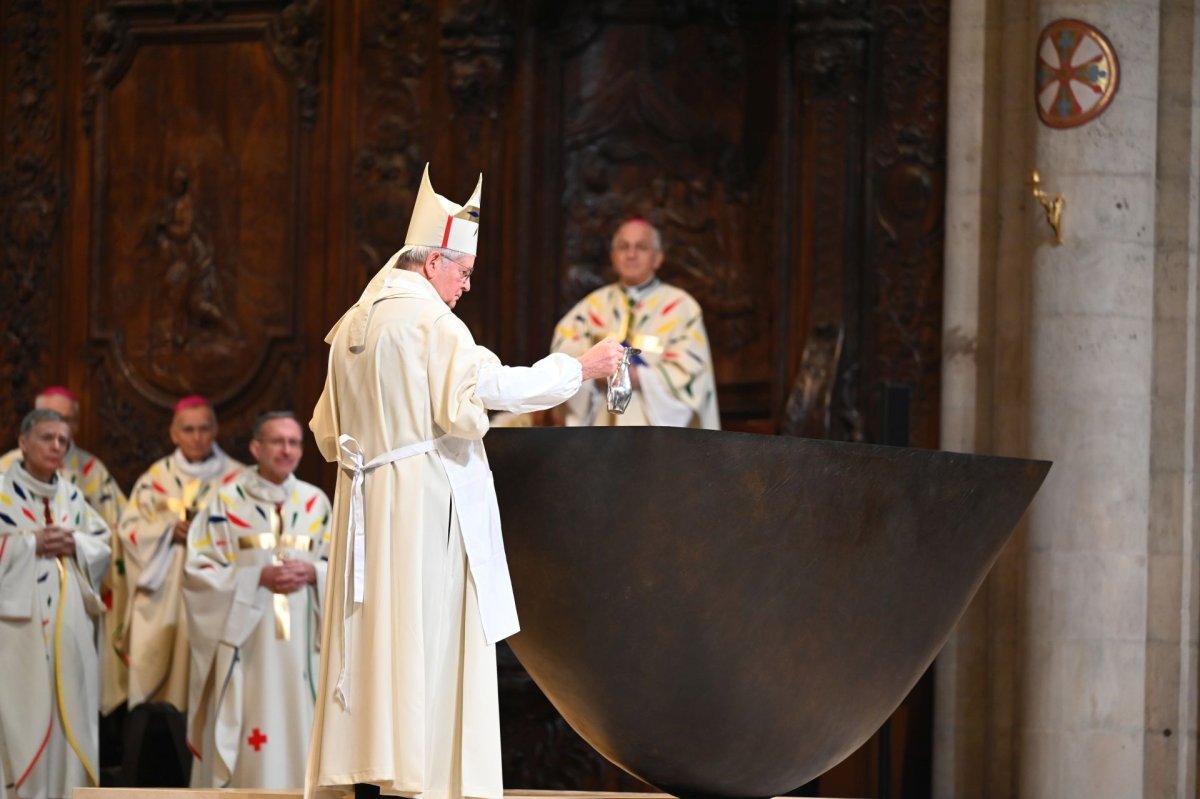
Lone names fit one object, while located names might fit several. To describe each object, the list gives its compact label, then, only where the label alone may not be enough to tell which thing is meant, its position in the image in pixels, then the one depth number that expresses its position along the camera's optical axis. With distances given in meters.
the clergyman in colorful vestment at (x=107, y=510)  17.52
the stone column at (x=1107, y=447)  15.48
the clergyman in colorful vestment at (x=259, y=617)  16.17
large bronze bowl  9.98
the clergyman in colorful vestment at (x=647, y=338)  16.73
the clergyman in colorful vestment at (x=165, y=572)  17.02
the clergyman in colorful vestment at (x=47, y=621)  15.87
